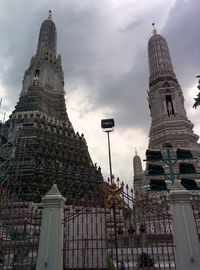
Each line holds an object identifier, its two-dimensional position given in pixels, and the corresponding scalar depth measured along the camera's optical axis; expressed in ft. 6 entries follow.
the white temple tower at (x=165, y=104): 96.17
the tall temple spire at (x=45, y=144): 86.31
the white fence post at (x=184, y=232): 19.81
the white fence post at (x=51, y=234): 20.41
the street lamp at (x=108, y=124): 32.91
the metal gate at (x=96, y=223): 23.90
